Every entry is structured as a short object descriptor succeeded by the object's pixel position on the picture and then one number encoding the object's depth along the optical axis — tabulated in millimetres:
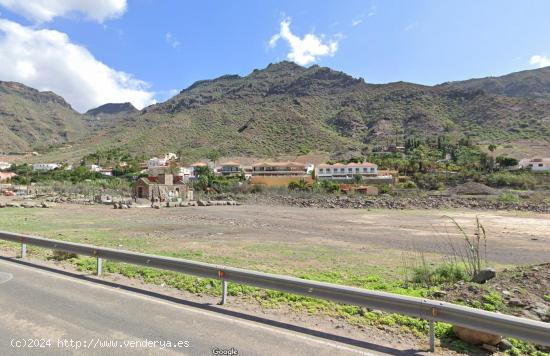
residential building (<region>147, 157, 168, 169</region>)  104600
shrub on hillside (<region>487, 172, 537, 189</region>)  66062
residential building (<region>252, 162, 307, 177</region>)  91312
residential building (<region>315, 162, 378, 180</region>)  84400
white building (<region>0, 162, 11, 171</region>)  121738
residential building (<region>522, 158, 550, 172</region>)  79438
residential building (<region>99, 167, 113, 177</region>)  99875
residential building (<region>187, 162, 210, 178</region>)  96000
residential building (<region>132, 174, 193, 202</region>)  57156
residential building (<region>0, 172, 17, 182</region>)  88250
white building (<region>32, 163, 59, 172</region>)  117438
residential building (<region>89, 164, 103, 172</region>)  105175
